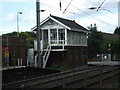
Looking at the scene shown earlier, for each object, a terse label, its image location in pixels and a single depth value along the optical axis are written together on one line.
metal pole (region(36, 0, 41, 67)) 26.92
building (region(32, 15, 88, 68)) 34.75
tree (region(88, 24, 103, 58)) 67.69
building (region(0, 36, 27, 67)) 32.16
